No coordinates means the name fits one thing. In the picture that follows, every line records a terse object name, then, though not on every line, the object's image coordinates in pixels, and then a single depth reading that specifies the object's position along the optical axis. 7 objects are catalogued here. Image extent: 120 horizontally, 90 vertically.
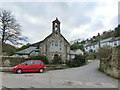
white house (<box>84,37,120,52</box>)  33.80
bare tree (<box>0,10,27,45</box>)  17.38
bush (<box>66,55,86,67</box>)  16.69
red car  9.94
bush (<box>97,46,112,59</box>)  14.86
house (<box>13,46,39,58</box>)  19.07
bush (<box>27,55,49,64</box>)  15.37
